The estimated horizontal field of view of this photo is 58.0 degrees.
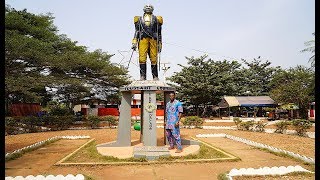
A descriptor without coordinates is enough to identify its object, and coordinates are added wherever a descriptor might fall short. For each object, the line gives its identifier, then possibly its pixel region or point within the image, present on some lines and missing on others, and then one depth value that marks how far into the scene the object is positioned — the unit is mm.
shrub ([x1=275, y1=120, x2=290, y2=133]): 17547
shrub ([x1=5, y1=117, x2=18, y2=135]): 18470
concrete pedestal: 9109
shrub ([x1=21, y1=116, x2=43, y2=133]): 20111
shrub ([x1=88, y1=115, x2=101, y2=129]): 23219
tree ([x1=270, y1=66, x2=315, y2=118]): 28125
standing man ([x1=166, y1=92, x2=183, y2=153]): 9750
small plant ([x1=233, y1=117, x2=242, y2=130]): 21078
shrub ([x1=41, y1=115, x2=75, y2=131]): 21859
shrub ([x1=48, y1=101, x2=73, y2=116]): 28583
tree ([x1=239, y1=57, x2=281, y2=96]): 44781
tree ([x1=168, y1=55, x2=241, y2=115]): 35156
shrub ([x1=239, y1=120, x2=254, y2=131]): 20000
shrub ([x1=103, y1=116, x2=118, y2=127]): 24053
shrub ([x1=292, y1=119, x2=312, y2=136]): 15981
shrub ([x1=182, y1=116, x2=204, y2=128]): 23053
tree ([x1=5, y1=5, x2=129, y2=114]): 19531
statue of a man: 10944
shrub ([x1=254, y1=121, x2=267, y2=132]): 18906
